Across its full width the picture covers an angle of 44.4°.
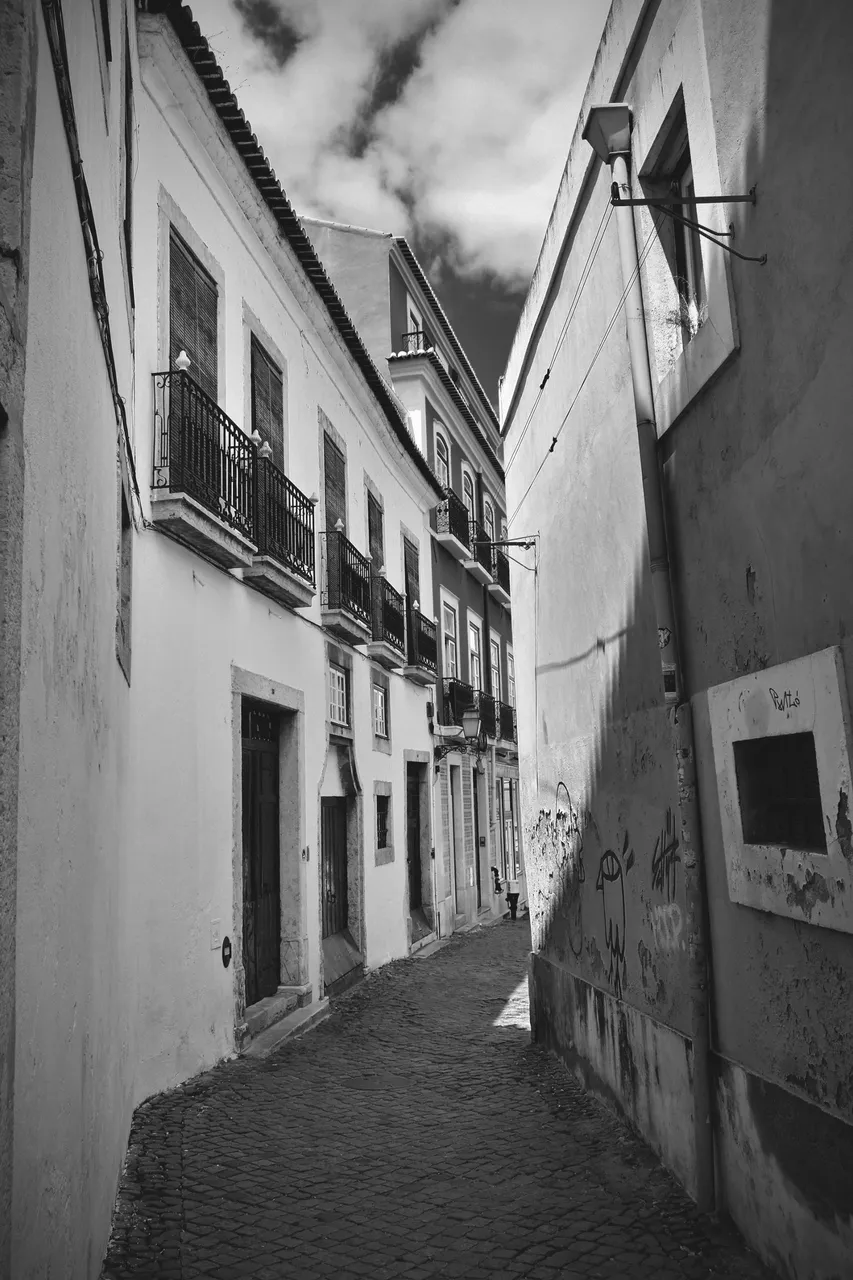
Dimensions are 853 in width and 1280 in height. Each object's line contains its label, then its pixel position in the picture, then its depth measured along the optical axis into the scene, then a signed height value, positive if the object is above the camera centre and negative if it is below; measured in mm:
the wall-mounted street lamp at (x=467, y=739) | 17750 +1297
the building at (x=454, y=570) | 18812 +5004
